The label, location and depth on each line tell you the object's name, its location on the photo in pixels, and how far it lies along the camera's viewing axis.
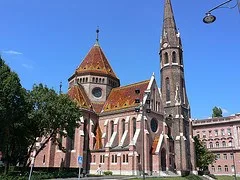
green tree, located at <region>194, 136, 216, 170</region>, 62.28
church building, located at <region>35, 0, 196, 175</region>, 47.47
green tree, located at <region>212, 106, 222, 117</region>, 93.44
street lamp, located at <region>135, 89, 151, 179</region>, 47.74
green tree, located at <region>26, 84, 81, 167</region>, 36.38
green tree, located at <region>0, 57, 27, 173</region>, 32.69
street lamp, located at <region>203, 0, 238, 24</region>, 13.24
